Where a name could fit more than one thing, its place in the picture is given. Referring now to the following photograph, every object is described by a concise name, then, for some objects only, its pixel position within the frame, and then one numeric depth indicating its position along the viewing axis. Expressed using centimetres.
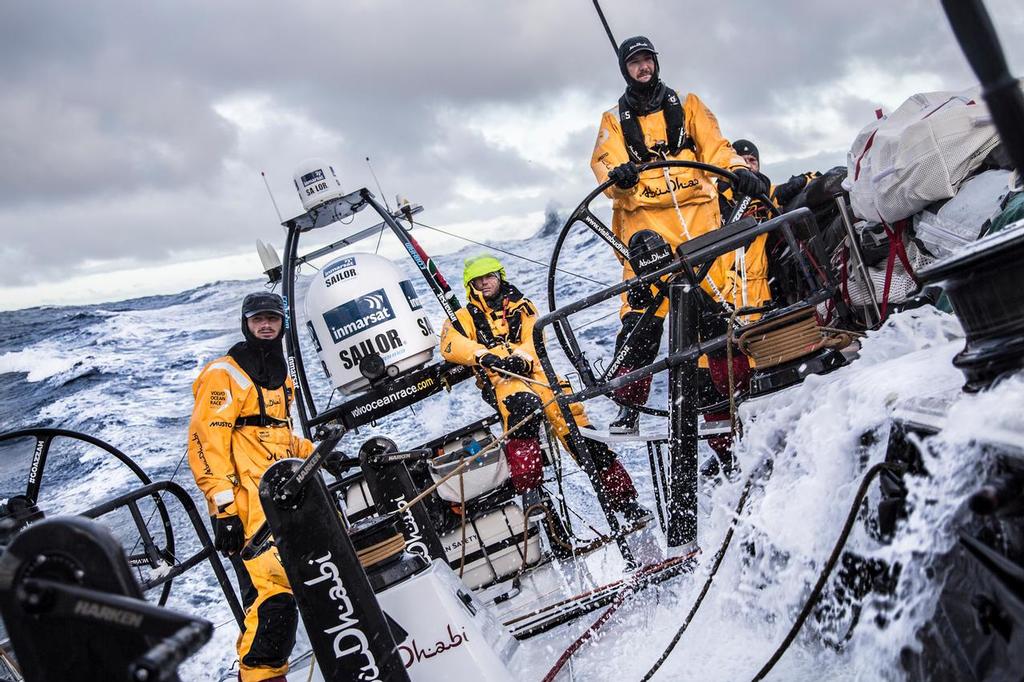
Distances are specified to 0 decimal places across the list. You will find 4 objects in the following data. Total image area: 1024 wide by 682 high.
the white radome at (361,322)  530
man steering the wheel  487
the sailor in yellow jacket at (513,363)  468
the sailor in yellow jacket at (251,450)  338
